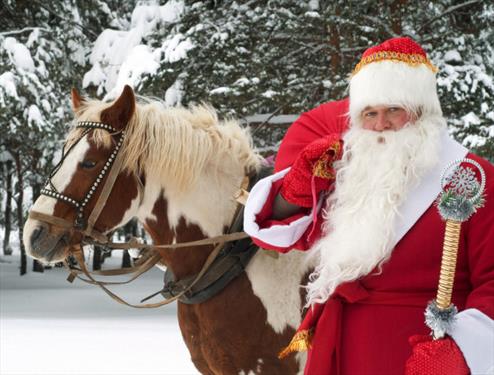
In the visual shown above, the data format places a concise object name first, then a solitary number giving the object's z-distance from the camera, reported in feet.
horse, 10.93
